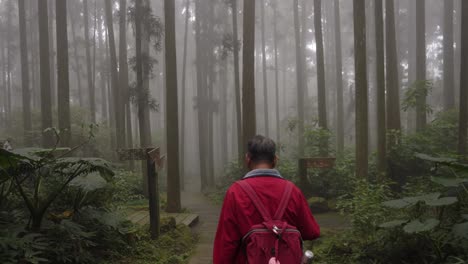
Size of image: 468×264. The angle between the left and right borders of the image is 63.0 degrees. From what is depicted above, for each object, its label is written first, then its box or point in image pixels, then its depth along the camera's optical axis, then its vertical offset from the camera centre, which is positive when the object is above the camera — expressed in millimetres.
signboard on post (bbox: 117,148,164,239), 6730 -1158
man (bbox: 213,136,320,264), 2377 -584
